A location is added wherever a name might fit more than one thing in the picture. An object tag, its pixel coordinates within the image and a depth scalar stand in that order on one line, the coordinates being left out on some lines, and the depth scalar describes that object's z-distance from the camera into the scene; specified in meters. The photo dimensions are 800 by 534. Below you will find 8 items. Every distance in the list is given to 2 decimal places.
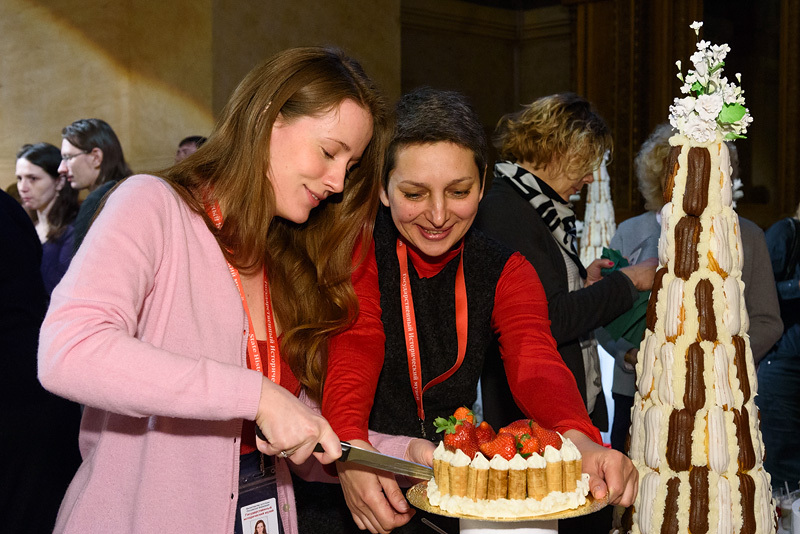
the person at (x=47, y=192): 4.14
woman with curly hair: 2.40
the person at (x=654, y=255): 2.74
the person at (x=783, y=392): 3.46
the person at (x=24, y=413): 2.13
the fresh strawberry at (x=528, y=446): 1.42
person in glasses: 4.01
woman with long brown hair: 1.15
